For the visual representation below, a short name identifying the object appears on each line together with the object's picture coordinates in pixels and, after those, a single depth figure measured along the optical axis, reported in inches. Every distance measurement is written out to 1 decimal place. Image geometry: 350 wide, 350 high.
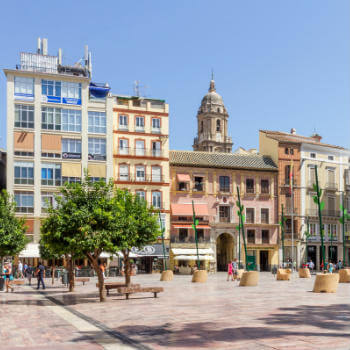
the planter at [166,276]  1485.0
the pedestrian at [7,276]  1137.7
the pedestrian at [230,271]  1436.8
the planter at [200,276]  1371.3
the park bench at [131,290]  845.8
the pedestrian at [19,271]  1737.5
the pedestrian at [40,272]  1230.9
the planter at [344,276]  1277.1
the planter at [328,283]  916.9
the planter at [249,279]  1152.8
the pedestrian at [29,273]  1509.1
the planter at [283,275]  1412.4
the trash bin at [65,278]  1323.8
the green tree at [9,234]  1255.5
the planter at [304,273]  1557.6
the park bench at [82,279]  1300.2
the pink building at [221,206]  2212.1
